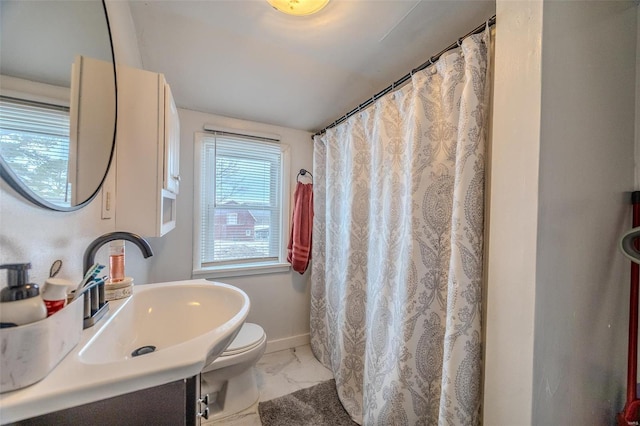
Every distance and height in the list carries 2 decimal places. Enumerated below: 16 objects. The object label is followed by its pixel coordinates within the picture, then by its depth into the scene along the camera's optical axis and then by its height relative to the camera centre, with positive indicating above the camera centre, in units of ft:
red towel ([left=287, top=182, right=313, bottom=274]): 6.80 -0.55
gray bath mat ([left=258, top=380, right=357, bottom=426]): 4.45 -3.96
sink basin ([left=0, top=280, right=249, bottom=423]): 1.28 -1.07
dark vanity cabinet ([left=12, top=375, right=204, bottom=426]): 1.35 -1.26
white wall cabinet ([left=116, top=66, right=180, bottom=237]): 3.29 +0.84
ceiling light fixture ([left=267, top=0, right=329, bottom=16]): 3.17 +2.80
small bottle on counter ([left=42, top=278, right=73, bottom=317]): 1.51 -0.56
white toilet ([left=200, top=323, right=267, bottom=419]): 4.26 -3.16
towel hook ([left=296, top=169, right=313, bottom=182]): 7.18 +1.15
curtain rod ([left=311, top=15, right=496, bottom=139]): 2.84 +2.23
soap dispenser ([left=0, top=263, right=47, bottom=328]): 1.24 -0.50
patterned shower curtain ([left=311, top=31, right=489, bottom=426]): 2.81 -0.58
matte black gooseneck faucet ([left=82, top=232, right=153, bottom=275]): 2.49 -0.40
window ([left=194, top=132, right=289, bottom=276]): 6.27 +0.16
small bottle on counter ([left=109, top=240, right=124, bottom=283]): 2.87 -0.65
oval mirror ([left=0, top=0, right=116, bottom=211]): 1.61 +0.96
